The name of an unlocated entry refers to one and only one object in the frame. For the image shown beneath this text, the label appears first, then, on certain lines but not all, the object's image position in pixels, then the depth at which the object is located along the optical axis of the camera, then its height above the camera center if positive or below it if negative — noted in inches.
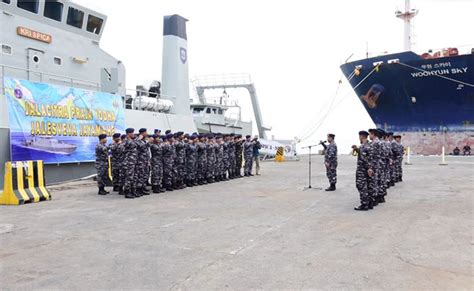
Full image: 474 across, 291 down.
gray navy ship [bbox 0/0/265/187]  433.7 +89.8
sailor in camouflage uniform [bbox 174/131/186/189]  437.4 -28.7
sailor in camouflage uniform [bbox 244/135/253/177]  602.5 -33.5
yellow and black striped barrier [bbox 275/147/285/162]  1030.4 -50.0
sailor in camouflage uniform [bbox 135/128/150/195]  381.7 -26.0
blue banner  402.0 +16.5
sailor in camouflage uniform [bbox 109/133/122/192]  395.1 -20.5
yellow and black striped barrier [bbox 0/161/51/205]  329.4 -40.8
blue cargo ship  1029.8 +107.1
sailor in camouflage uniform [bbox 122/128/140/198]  369.4 -25.6
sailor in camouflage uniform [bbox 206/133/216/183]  496.1 -29.7
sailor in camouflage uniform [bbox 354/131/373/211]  300.8 -27.9
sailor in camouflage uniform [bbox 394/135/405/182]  479.3 -31.1
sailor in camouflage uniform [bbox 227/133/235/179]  552.7 -28.0
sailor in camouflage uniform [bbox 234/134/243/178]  579.8 -28.3
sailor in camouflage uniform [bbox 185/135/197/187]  458.3 -29.6
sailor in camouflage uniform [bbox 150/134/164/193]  399.9 -27.2
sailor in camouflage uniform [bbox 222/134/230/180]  534.9 -32.6
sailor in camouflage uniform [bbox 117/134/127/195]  383.0 -30.8
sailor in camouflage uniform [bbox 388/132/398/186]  447.3 -24.5
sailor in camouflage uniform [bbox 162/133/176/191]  417.4 -26.4
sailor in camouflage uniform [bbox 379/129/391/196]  337.1 -22.9
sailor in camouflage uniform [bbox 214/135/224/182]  515.5 -29.2
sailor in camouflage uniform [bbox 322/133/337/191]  417.0 -24.1
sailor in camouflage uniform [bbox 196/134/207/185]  480.1 -29.1
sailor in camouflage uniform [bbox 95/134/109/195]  396.8 -24.9
